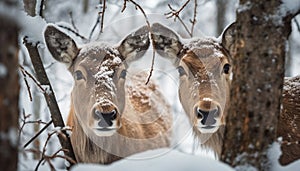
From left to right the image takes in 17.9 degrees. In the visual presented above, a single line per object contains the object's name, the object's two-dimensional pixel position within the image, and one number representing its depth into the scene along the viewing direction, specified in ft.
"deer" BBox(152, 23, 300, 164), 29.65
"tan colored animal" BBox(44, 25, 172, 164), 28.32
